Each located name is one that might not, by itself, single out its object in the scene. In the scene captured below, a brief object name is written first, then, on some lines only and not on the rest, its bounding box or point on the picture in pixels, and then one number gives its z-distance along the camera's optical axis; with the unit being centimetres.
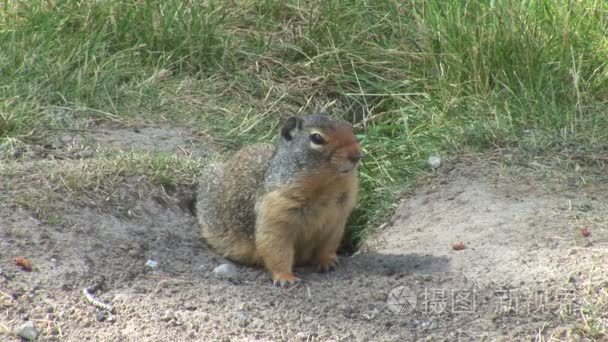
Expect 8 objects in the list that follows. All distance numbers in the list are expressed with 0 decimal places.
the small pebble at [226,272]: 935
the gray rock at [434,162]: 1159
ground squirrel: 898
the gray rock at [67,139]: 1185
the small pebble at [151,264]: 923
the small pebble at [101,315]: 812
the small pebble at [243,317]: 810
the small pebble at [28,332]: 780
